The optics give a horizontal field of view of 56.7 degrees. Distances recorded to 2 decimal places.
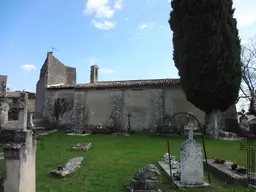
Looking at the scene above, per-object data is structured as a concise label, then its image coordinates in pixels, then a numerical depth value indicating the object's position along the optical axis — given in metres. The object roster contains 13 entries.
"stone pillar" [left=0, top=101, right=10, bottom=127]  18.22
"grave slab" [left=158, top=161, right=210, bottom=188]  6.09
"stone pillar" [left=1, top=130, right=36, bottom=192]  4.00
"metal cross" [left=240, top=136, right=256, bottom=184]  6.12
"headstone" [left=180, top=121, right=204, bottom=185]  6.26
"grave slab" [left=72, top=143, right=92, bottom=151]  12.31
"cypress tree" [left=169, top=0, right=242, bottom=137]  16.31
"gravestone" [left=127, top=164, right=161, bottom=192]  5.51
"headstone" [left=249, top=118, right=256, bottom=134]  21.56
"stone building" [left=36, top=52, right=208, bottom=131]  21.55
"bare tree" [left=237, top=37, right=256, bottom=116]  25.53
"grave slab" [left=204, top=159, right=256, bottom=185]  6.24
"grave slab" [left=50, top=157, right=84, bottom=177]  7.13
